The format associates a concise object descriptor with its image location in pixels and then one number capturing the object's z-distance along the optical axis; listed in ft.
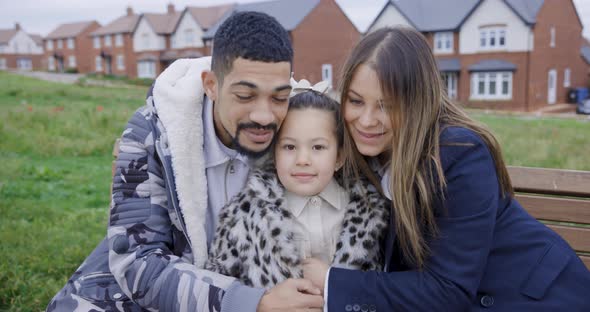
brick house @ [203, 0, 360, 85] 127.75
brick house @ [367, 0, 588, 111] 109.81
